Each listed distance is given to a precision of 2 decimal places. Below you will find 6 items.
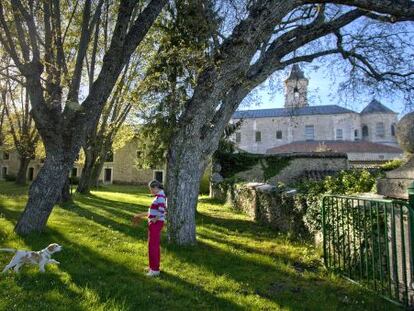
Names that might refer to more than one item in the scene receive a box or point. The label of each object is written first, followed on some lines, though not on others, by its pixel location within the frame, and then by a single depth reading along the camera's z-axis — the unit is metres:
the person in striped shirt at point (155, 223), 5.71
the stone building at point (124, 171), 45.31
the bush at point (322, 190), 7.72
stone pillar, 4.40
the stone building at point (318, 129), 56.75
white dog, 5.22
